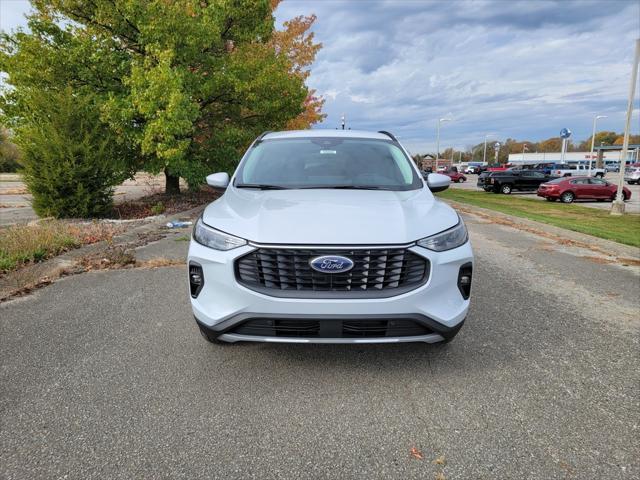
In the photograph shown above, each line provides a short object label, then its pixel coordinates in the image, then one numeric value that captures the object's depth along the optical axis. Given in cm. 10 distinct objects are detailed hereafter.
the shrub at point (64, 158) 1007
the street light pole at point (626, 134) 1606
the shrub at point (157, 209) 1270
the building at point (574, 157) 9756
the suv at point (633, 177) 4288
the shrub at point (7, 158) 4273
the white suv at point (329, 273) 270
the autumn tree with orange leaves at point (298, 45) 2095
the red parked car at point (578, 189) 2427
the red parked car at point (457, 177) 4949
